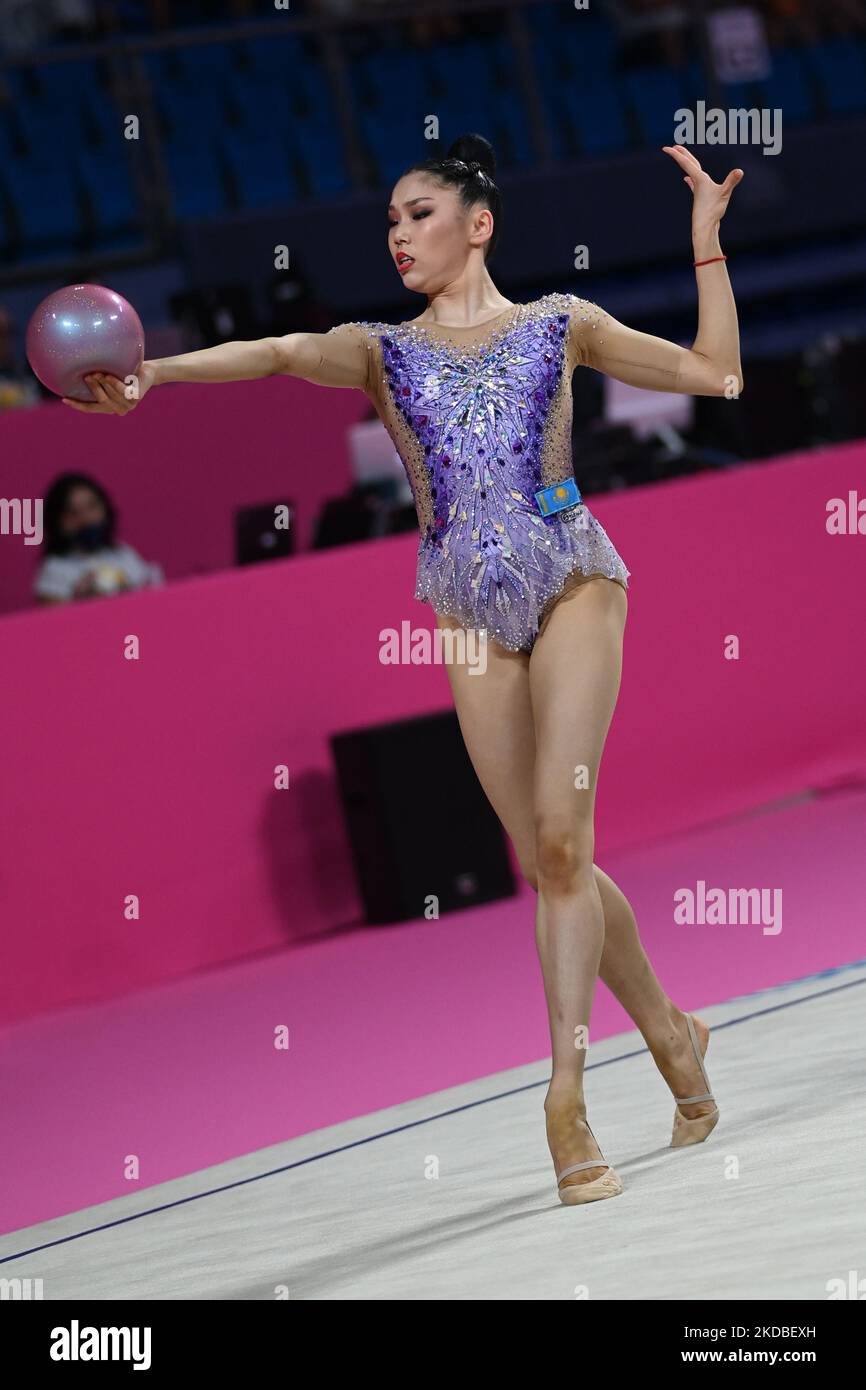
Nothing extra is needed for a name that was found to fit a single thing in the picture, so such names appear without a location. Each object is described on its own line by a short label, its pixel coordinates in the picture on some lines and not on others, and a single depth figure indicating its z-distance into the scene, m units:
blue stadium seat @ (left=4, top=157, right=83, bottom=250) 11.04
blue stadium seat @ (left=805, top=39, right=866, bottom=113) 13.74
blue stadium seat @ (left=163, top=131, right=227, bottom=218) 11.62
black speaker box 6.76
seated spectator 7.78
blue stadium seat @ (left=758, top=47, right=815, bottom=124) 13.59
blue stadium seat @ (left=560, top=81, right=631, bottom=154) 13.02
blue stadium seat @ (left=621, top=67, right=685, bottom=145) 13.15
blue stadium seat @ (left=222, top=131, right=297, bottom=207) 11.76
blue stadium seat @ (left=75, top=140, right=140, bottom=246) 11.17
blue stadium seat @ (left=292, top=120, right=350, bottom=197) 11.99
